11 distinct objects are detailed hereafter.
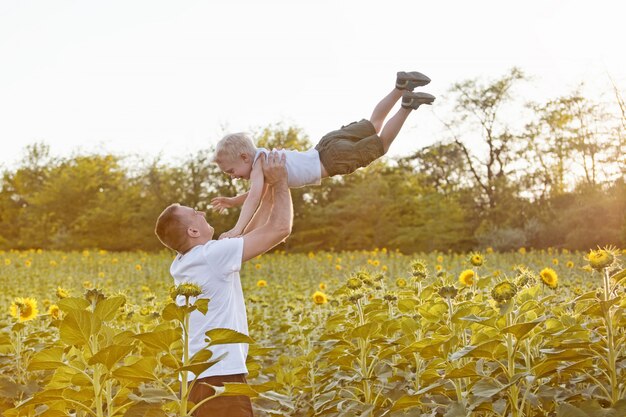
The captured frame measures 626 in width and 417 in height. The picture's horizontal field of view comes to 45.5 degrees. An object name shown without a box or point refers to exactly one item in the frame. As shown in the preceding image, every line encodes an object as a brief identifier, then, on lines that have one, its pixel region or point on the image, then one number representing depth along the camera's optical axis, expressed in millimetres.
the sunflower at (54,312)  4742
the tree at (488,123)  33312
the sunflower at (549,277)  4367
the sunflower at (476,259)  4818
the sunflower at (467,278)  4938
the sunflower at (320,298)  5582
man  3264
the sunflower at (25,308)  4547
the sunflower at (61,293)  4262
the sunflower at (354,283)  4000
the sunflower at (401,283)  4998
